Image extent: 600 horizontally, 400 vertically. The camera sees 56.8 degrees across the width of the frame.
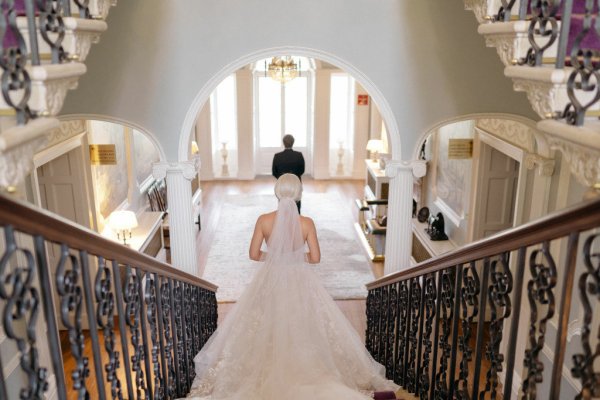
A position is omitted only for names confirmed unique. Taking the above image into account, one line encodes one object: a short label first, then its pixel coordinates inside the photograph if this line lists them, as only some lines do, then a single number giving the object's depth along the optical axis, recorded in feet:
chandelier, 46.24
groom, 33.86
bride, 14.38
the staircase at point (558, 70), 8.01
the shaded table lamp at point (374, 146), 42.49
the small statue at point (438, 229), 29.82
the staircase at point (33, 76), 7.43
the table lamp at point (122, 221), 25.04
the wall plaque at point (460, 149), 26.20
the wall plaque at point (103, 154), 25.39
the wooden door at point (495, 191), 25.58
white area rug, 30.94
